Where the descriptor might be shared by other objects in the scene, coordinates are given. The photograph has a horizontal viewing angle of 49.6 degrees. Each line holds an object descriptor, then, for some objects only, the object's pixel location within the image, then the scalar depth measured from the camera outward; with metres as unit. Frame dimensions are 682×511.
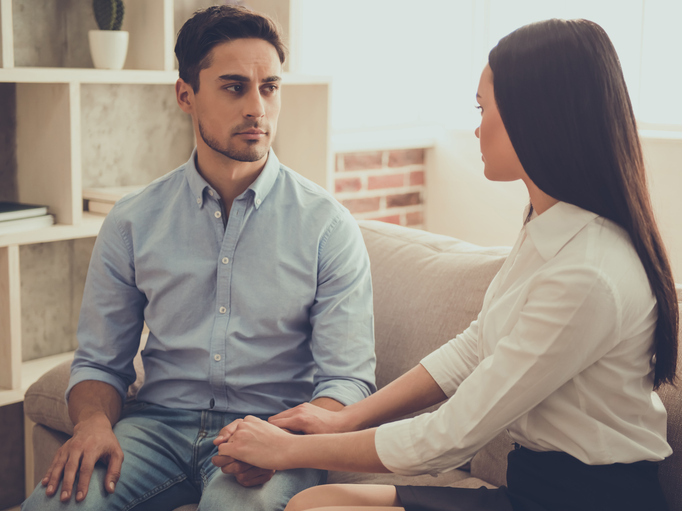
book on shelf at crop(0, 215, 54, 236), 1.89
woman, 1.05
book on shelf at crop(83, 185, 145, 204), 2.16
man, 1.55
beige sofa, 1.58
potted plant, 2.07
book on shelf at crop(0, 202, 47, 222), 1.90
